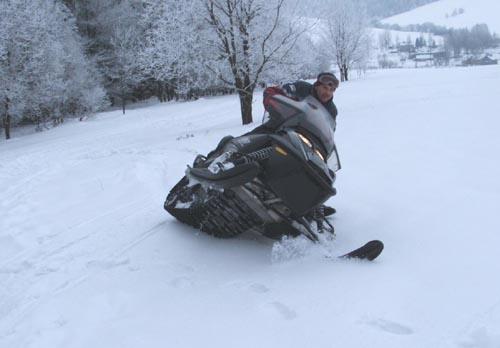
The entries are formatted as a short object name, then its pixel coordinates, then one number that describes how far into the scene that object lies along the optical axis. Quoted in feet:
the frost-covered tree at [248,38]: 39.09
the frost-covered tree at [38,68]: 61.16
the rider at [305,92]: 10.53
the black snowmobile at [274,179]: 8.91
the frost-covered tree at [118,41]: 96.89
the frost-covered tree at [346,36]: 119.03
